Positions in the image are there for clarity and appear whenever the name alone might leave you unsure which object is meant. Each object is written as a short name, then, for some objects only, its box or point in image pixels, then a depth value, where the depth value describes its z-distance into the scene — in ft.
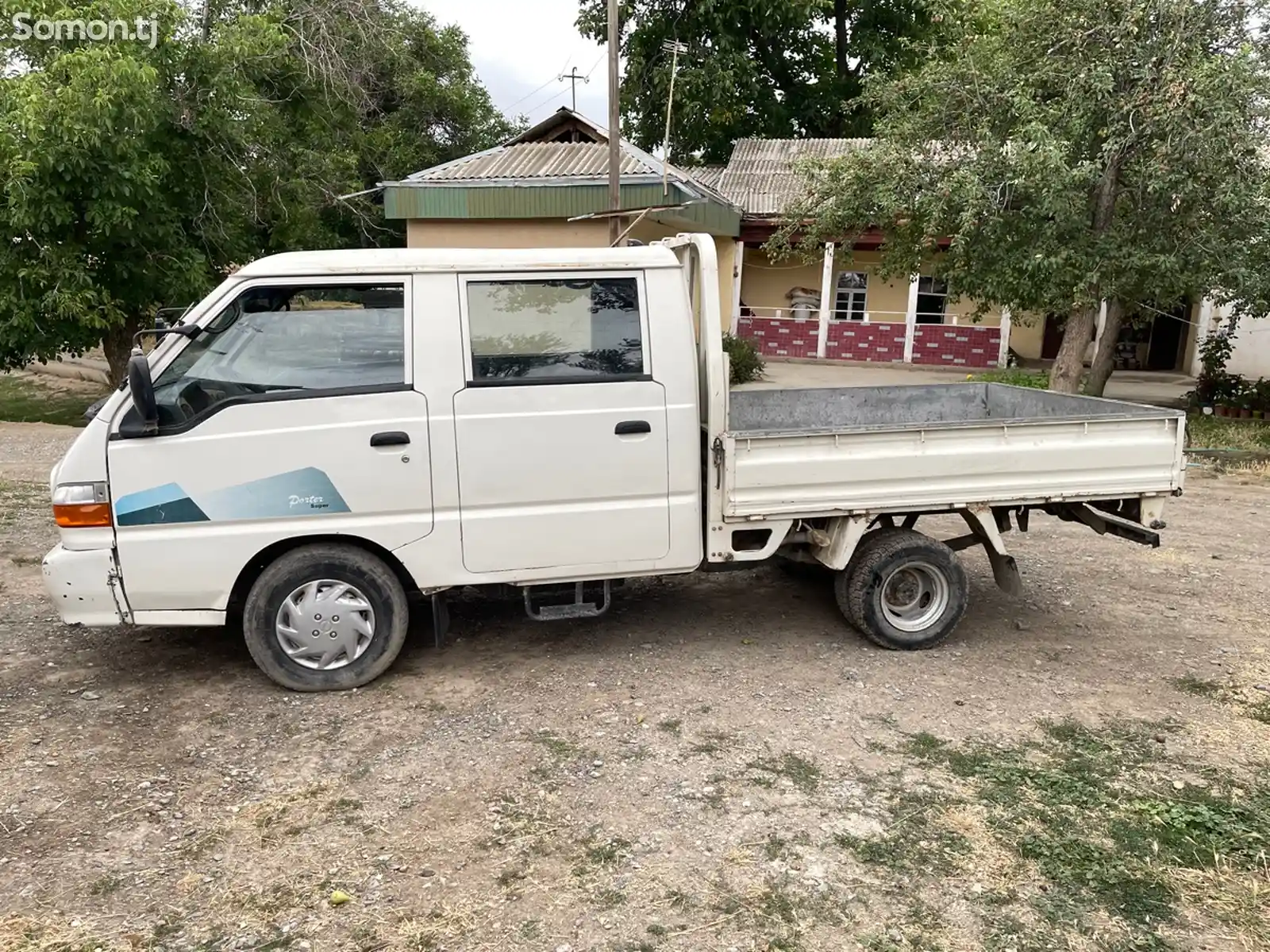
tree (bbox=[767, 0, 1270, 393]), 37.01
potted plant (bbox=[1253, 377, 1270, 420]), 48.68
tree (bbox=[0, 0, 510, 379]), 38.65
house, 56.44
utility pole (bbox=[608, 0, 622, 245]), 46.65
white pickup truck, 14.05
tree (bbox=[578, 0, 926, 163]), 94.07
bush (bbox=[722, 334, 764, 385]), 60.13
